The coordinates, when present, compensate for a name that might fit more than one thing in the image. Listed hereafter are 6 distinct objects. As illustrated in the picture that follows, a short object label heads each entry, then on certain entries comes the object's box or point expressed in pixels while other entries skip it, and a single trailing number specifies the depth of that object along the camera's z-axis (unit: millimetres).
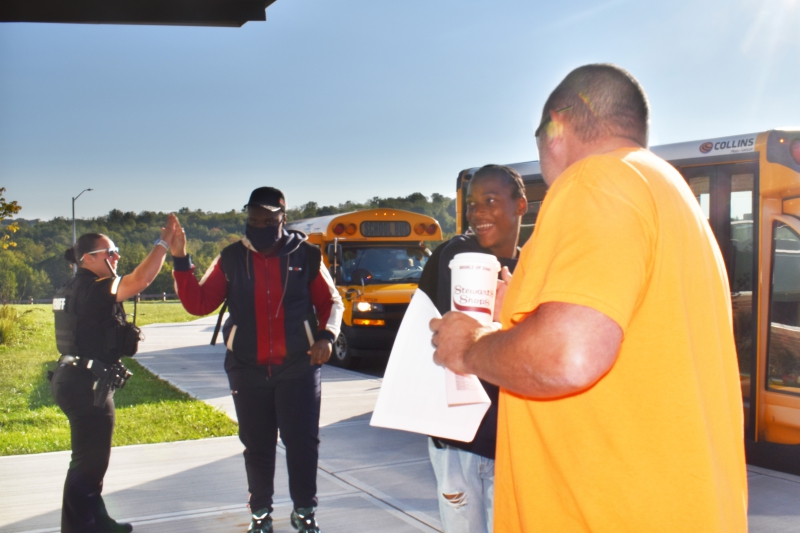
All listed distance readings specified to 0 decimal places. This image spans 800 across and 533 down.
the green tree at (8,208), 15898
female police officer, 4051
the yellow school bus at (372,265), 11633
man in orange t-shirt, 1457
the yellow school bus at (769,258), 5988
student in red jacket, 4320
